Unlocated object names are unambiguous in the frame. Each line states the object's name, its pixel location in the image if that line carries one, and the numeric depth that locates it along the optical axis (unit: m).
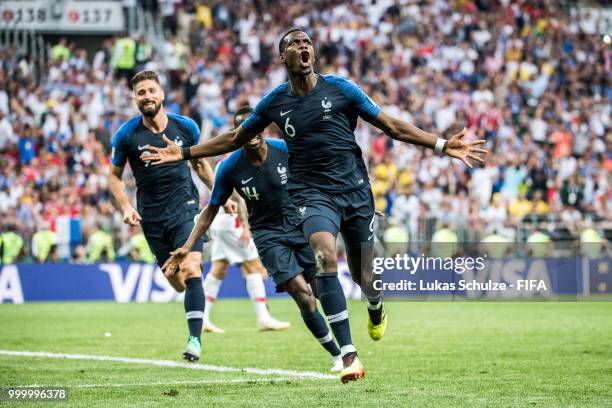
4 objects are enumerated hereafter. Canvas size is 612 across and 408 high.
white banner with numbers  33.28
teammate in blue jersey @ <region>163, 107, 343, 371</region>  10.50
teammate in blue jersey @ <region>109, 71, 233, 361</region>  11.82
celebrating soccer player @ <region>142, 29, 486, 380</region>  9.12
